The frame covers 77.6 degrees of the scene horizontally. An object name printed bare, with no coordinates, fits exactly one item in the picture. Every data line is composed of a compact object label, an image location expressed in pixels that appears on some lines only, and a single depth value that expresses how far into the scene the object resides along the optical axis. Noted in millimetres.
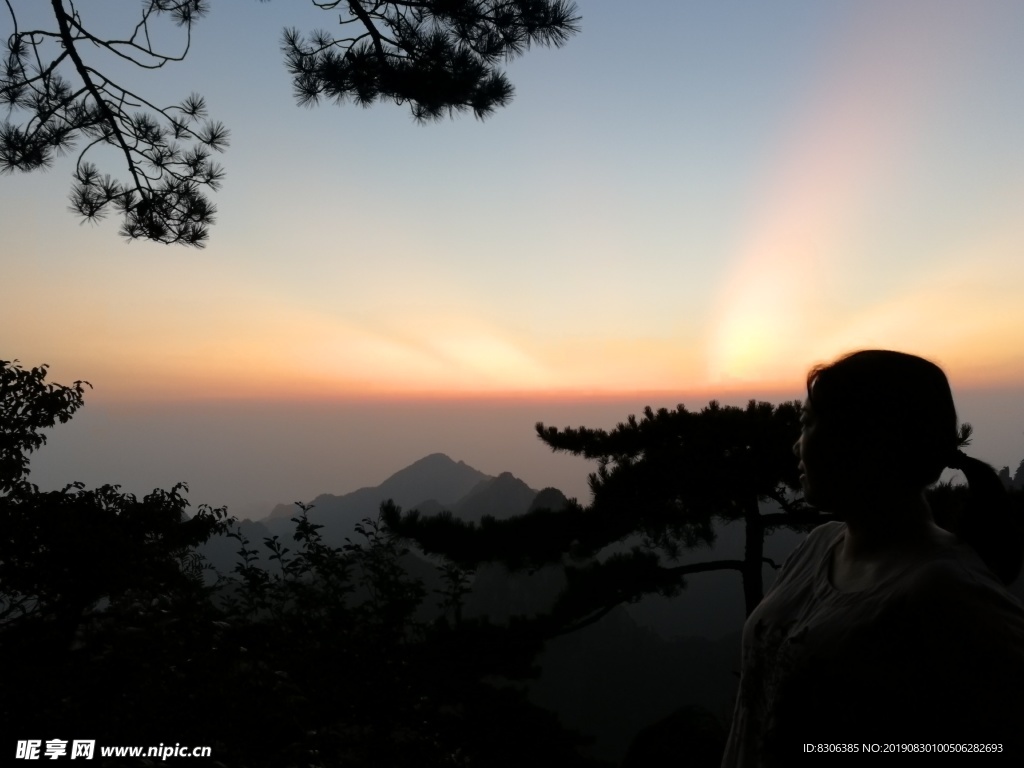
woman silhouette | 922
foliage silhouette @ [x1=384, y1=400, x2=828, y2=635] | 5996
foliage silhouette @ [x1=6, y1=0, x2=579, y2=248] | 4410
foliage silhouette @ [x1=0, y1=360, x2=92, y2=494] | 5273
